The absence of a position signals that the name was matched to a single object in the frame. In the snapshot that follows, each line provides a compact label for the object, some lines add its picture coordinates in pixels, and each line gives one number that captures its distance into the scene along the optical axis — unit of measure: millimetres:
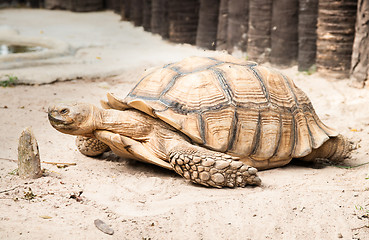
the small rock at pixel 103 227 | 4768
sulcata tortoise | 6418
